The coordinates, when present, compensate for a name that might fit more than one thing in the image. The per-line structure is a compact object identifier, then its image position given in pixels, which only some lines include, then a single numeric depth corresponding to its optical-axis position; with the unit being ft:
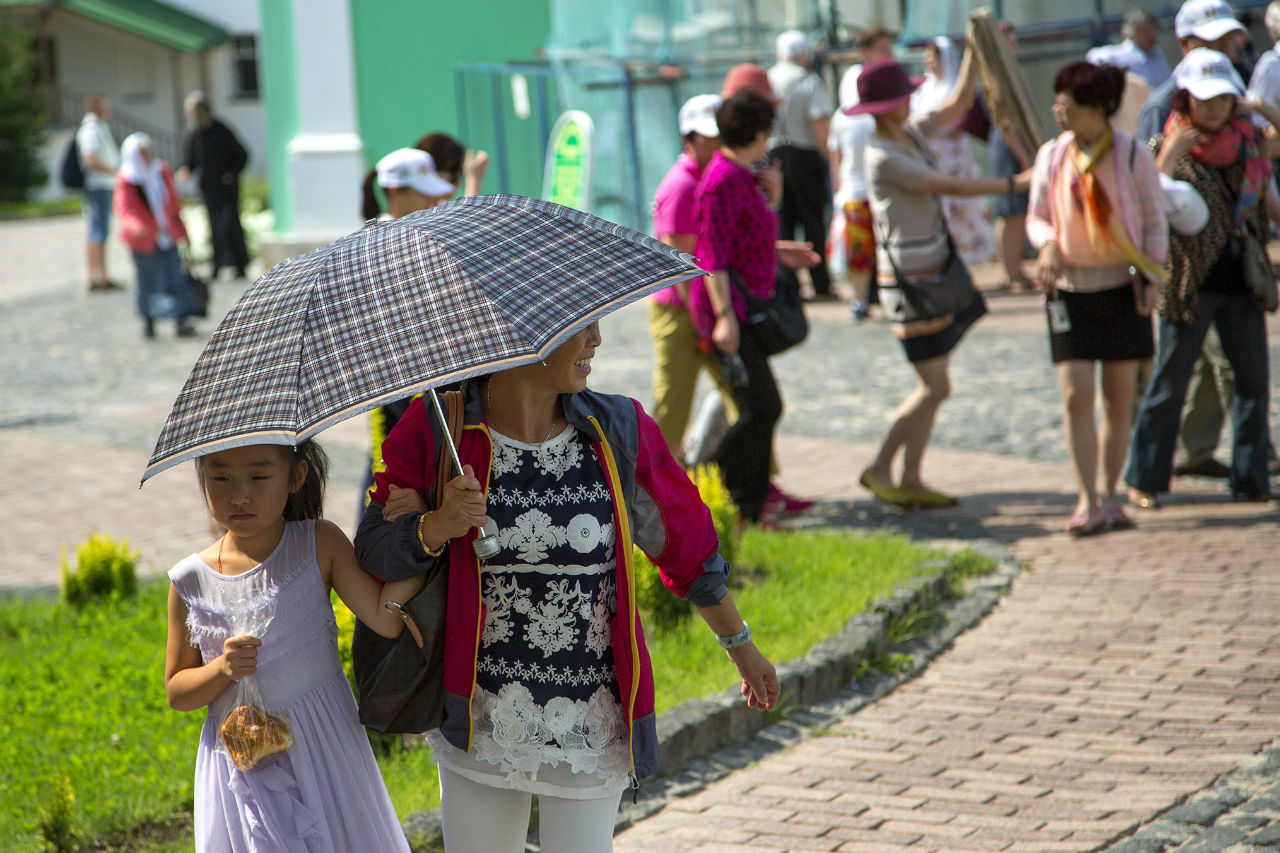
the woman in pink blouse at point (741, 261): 42.93
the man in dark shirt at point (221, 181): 123.34
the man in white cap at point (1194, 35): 47.78
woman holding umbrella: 18.54
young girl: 18.61
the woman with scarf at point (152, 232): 95.71
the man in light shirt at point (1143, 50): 82.28
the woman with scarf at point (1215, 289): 44.96
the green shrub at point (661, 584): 36.88
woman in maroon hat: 46.50
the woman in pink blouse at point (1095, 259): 41.78
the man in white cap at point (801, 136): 88.69
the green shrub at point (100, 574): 44.27
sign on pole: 87.66
